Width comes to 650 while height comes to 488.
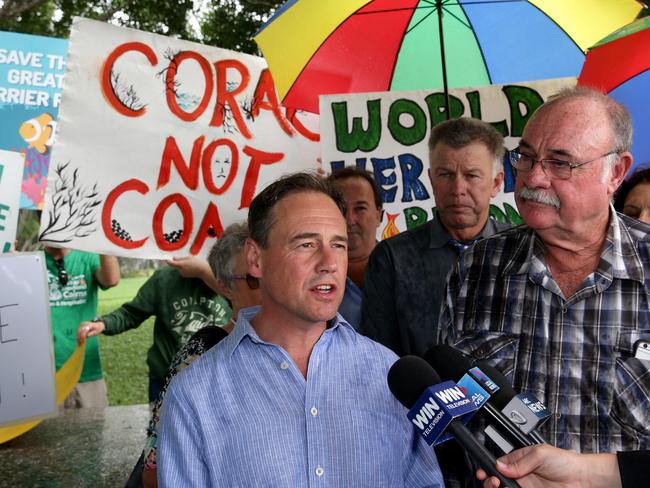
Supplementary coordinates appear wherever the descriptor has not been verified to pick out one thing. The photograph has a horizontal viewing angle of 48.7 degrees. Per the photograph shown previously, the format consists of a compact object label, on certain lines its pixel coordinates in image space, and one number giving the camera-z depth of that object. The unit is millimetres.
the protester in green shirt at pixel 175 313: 4309
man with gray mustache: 1953
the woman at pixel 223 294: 2352
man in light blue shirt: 1786
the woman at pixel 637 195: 3217
